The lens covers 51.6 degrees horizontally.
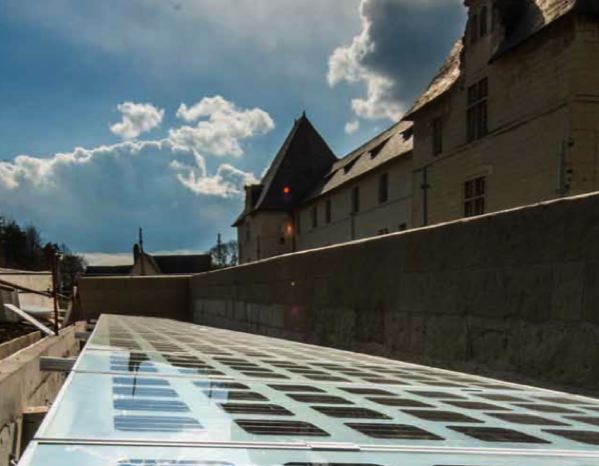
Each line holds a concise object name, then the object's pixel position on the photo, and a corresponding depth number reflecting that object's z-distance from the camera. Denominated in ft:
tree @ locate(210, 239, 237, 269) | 259.88
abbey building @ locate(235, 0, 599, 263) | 52.42
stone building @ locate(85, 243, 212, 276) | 230.07
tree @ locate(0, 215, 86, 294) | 212.43
